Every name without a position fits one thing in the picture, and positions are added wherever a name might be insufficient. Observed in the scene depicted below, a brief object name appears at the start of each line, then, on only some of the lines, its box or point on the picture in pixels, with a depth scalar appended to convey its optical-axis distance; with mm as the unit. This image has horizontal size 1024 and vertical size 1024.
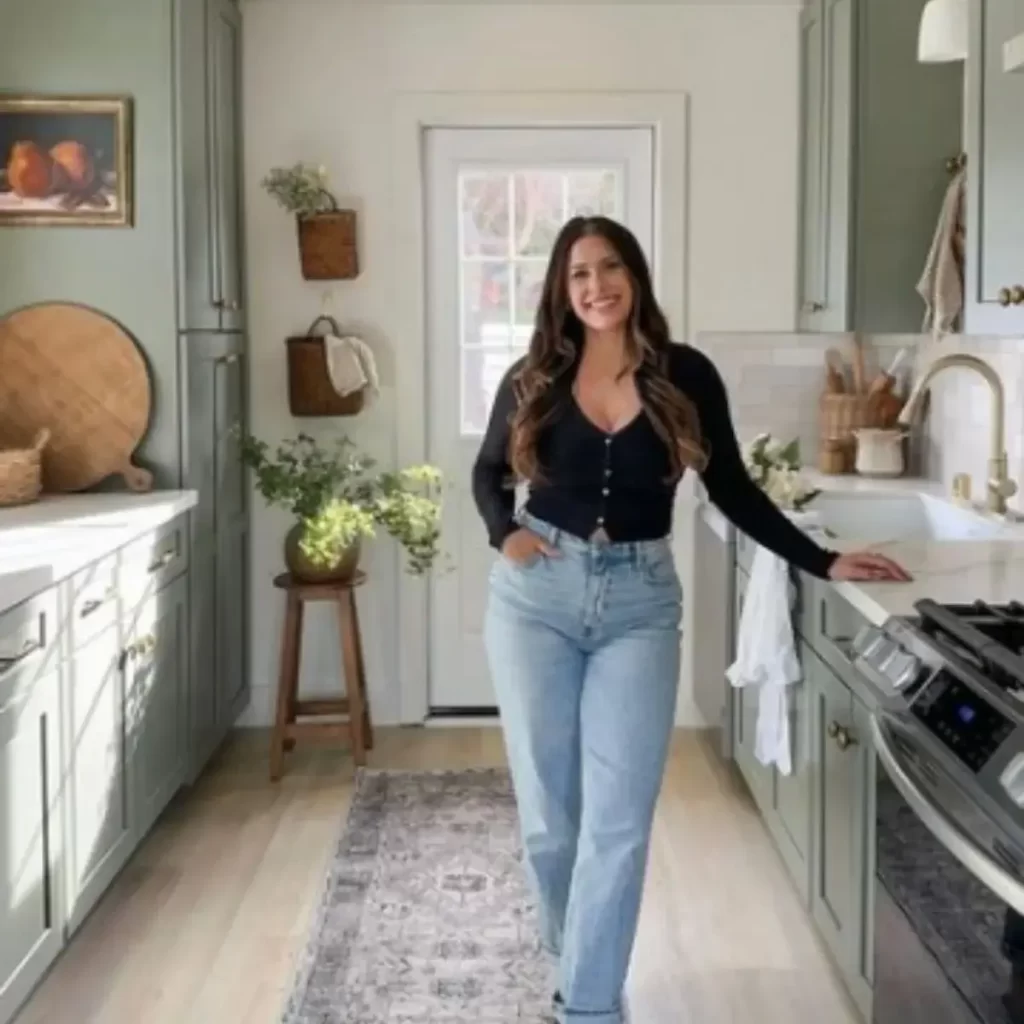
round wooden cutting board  3910
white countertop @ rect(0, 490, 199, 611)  2785
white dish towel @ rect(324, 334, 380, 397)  4668
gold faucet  3393
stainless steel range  1665
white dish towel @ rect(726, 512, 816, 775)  3238
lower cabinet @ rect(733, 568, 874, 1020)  2680
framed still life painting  3865
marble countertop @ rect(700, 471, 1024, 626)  2465
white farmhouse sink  4047
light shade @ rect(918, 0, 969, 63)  3312
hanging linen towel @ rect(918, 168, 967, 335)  3828
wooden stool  4484
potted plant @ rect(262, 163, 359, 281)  4652
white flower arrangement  3766
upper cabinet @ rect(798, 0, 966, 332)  4012
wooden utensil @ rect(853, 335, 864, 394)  4762
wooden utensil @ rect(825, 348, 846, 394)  4773
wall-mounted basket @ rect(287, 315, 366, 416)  4727
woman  2625
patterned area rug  2994
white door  4863
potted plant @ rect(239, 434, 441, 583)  4371
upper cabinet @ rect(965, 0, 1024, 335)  2691
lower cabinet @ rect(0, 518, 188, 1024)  2723
